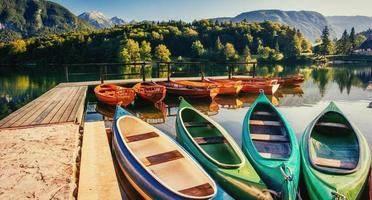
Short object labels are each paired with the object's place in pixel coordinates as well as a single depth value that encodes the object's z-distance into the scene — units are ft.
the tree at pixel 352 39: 359.03
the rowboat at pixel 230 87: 77.51
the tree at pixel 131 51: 280.92
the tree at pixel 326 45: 340.47
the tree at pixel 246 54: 306.02
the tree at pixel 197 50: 330.75
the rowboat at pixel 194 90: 71.61
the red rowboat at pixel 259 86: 81.92
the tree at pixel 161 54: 302.25
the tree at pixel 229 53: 299.38
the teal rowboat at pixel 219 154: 21.48
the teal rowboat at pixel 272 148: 21.35
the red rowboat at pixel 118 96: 62.18
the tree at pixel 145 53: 297.39
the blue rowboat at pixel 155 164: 20.56
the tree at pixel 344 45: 354.74
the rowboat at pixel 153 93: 66.49
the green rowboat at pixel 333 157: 21.02
